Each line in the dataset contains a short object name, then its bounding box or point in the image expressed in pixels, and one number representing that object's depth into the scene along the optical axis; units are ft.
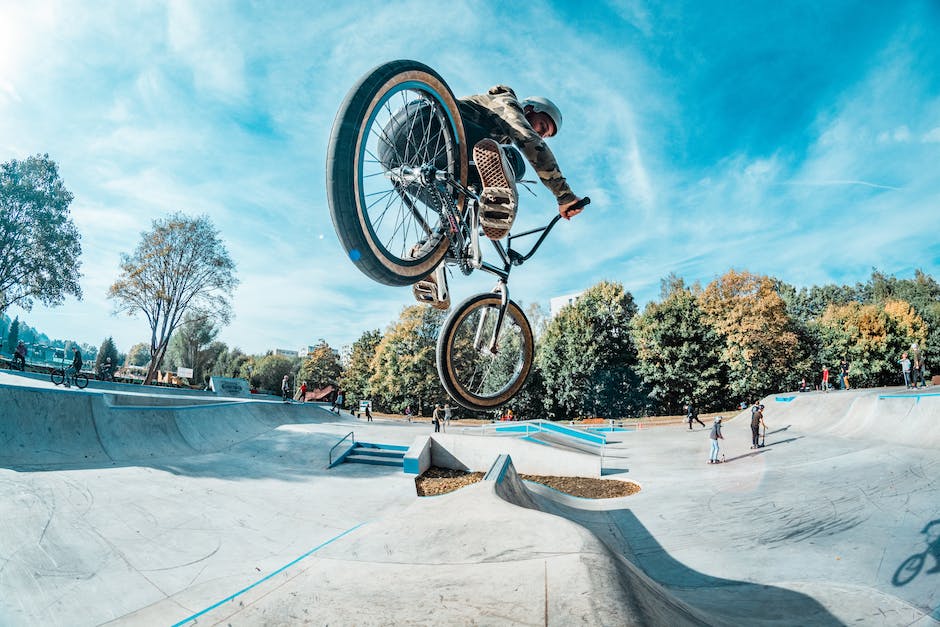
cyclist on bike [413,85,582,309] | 11.59
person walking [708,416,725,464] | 52.19
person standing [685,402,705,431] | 92.40
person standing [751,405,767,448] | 58.34
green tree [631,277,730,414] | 124.57
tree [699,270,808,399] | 125.49
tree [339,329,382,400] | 153.07
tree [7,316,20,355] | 122.93
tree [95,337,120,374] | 219.82
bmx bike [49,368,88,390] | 61.00
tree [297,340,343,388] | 216.33
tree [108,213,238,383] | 92.17
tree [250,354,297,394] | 240.32
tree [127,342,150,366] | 369.81
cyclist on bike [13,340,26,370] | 71.51
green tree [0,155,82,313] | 77.82
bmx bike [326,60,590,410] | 8.56
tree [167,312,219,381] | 177.99
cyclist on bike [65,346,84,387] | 61.11
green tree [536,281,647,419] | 117.29
